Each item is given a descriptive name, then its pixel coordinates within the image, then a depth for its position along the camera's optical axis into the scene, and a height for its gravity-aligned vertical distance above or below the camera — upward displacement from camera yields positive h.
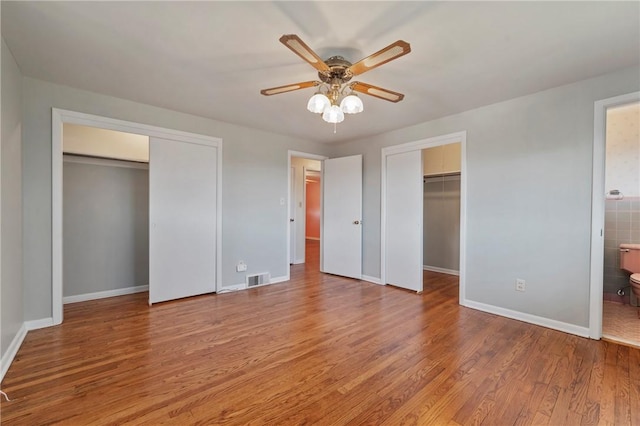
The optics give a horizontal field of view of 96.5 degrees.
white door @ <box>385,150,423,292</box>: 3.92 -0.14
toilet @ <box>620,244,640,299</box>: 3.17 -0.52
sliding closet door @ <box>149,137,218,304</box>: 3.37 -0.13
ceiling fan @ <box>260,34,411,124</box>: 1.73 +0.93
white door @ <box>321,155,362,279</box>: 4.65 -0.11
